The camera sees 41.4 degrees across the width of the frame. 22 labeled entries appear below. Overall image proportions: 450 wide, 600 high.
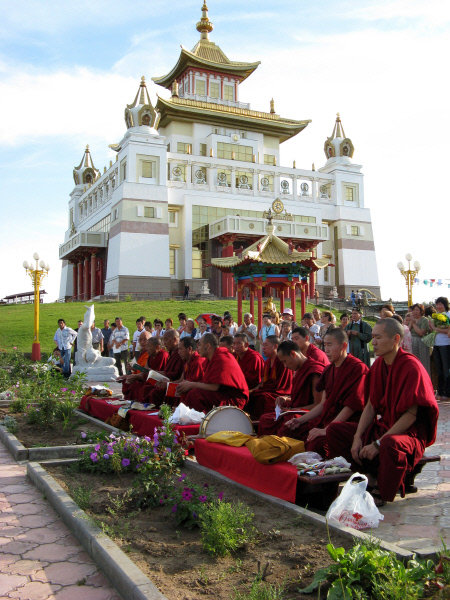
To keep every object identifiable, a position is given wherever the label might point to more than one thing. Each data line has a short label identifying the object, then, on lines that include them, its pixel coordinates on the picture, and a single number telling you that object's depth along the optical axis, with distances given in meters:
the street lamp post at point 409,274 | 19.11
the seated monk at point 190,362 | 7.95
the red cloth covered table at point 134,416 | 6.65
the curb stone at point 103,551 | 3.01
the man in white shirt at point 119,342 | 14.97
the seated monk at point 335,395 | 5.30
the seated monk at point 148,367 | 9.34
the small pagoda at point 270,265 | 18.34
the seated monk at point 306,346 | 6.62
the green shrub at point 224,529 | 3.53
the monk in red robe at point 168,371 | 8.50
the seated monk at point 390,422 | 4.49
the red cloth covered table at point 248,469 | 4.54
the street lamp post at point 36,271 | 19.05
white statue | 14.12
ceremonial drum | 6.10
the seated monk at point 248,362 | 8.41
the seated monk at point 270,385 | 7.54
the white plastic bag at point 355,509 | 3.94
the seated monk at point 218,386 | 7.12
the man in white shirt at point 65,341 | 14.85
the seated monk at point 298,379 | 6.19
